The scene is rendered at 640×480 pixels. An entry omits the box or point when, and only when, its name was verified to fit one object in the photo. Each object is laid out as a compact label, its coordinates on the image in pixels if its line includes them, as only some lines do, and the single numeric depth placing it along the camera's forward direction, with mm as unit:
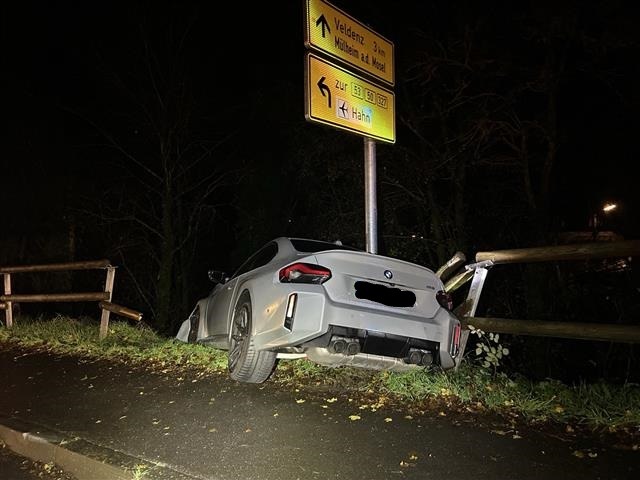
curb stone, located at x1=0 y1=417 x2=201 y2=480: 4180
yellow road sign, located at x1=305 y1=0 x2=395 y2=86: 6746
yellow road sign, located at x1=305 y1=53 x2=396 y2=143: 6688
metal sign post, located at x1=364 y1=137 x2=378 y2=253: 7586
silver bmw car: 5203
